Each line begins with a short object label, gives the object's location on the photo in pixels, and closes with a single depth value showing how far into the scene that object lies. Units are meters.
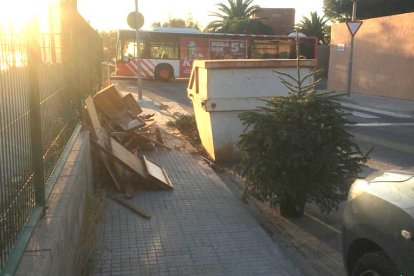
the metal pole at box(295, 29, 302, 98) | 5.54
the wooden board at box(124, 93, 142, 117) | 10.63
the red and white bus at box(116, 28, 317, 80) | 29.59
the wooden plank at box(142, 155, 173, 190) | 6.67
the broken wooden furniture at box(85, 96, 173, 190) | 6.55
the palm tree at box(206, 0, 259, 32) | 60.62
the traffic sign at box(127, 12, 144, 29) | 16.03
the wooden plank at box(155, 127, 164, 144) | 9.80
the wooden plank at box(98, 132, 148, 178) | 6.53
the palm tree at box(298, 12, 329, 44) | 52.38
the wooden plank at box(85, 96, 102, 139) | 7.14
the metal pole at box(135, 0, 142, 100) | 16.93
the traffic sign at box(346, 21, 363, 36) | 18.80
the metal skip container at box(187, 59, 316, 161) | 7.81
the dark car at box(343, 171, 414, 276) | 2.77
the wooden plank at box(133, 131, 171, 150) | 9.22
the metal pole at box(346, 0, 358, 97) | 19.77
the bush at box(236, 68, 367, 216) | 5.13
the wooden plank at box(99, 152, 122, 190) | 6.49
